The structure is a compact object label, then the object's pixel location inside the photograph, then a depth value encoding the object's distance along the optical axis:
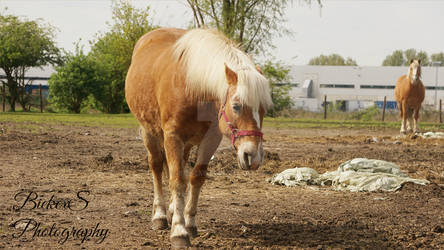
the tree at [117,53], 34.50
